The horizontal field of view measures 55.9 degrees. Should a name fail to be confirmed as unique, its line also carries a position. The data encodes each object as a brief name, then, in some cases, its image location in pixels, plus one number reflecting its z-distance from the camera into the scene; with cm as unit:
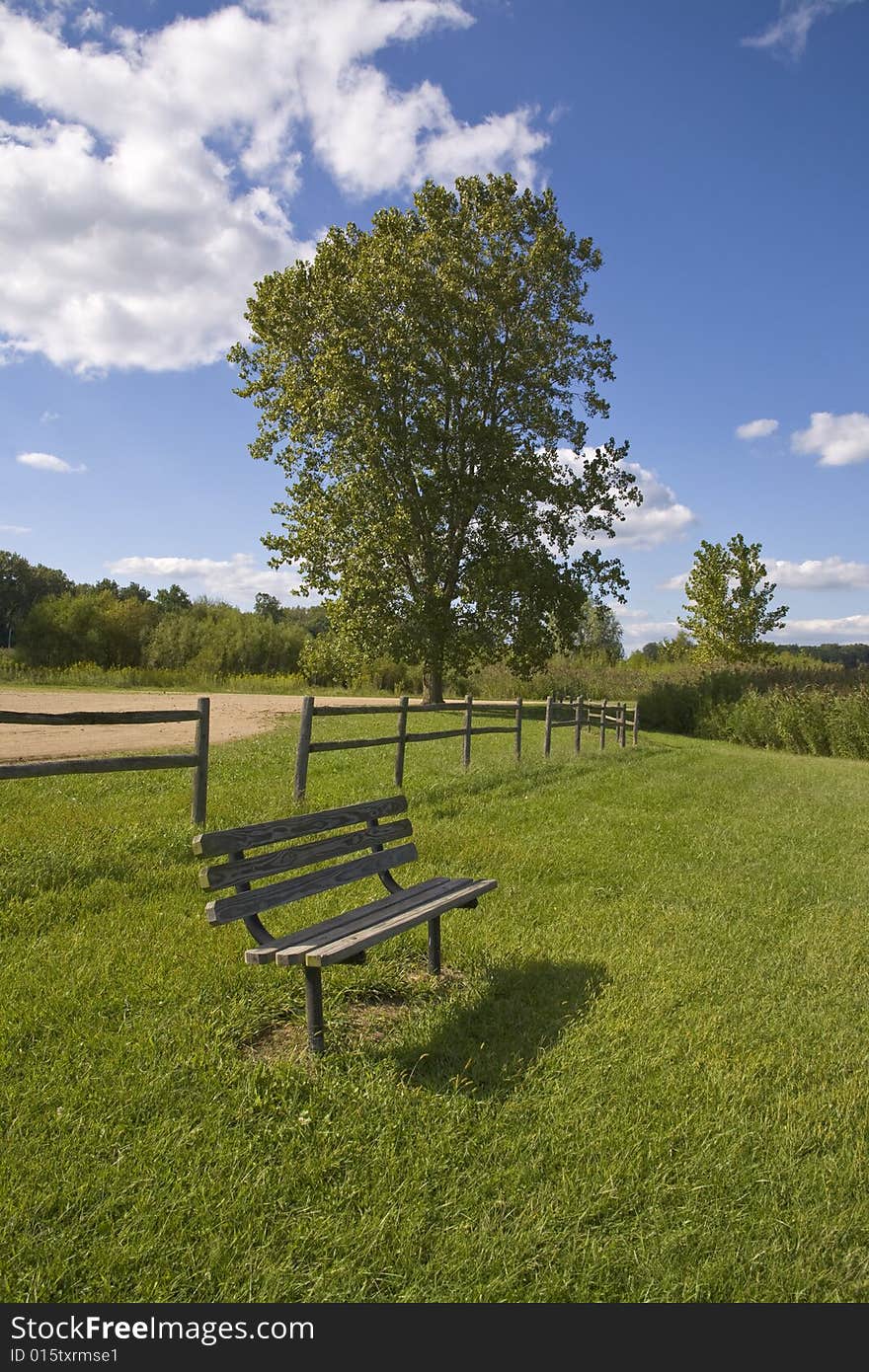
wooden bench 376
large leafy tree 2594
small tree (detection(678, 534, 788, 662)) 3962
